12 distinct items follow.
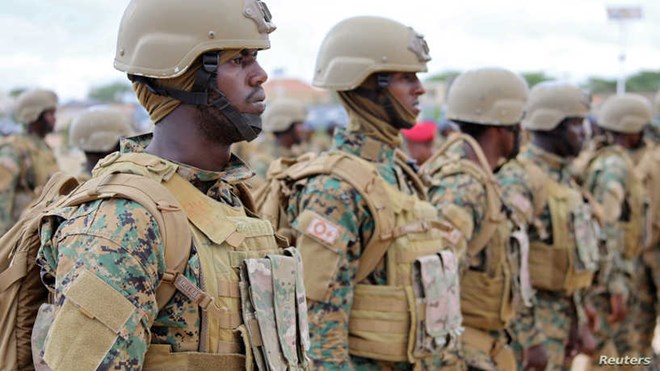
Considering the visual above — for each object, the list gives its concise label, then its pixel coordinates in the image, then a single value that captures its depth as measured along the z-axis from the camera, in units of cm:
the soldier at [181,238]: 236
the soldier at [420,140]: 1003
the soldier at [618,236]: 834
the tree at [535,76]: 4566
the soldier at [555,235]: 625
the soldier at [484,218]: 518
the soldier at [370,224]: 401
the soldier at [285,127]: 1092
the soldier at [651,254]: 944
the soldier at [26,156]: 894
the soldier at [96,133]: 638
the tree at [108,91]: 4475
